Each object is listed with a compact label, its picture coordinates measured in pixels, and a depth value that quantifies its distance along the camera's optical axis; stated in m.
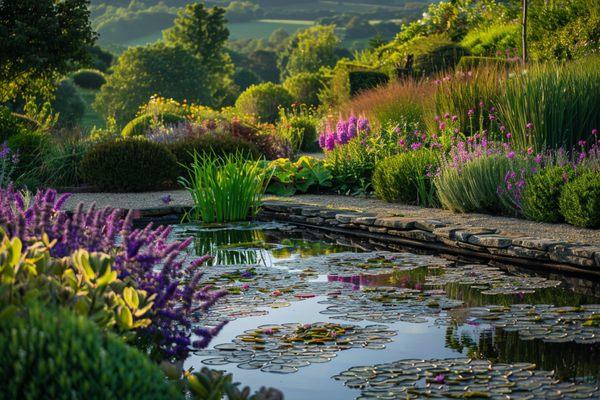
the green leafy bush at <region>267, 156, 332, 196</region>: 12.62
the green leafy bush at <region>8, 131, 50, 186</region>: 13.80
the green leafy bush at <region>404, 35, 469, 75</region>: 22.31
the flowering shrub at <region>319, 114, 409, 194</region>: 12.39
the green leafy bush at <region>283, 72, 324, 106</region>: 28.75
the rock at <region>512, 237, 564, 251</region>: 7.34
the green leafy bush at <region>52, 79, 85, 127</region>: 35.12
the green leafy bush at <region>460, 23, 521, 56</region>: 21.89
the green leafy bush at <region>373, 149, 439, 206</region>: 10.73
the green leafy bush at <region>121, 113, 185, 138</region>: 21.00
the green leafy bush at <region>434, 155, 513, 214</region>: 9.66
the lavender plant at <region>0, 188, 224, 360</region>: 3.62
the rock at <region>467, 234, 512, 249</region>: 7.76
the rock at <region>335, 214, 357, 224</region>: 9.80
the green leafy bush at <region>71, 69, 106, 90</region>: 43.72
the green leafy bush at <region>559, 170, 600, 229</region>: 8.11
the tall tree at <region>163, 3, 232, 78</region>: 40.41
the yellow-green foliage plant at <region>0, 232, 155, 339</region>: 3.02
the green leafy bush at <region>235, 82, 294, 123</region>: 26.89
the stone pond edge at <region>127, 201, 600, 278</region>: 7.20
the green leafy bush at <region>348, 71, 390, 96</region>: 22.61
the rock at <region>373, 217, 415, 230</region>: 8.98
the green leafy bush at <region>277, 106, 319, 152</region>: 19.56
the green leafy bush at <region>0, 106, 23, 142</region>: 15.08
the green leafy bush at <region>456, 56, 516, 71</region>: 15.47
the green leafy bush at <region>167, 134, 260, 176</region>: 14.62
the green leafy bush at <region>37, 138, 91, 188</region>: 13.89
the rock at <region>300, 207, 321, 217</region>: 10.50
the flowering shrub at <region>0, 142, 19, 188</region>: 12.69
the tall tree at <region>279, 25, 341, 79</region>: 46.84
